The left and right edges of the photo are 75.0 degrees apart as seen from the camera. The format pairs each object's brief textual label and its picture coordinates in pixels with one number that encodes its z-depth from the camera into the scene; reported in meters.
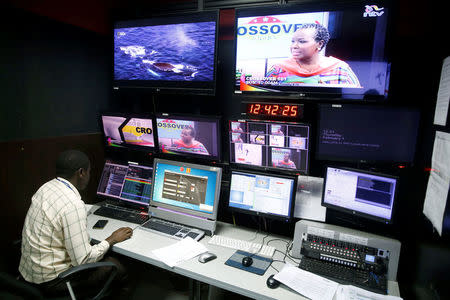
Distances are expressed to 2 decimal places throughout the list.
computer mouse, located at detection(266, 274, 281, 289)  1.71
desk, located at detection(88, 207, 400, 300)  1.70
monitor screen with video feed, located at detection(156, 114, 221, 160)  2.42
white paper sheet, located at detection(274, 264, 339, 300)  1.65
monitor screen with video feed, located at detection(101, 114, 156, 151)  2.69
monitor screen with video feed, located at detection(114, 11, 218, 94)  2.29
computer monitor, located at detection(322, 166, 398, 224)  1.90
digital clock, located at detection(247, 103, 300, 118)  2.14
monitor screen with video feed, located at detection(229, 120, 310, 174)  2.16
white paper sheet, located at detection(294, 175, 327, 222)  2.24
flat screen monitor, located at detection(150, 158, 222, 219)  2.37
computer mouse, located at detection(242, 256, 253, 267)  1.91
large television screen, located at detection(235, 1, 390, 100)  1.84
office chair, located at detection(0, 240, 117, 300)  1.58
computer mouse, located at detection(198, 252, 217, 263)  1.96
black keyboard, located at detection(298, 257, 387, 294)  1.72
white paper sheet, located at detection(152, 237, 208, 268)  1.97
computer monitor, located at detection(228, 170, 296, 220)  2.23
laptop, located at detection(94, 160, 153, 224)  2.69
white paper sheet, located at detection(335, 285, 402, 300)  1.61
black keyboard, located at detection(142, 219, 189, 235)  2.36
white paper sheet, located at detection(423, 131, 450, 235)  1.54
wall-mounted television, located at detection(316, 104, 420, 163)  1.92
